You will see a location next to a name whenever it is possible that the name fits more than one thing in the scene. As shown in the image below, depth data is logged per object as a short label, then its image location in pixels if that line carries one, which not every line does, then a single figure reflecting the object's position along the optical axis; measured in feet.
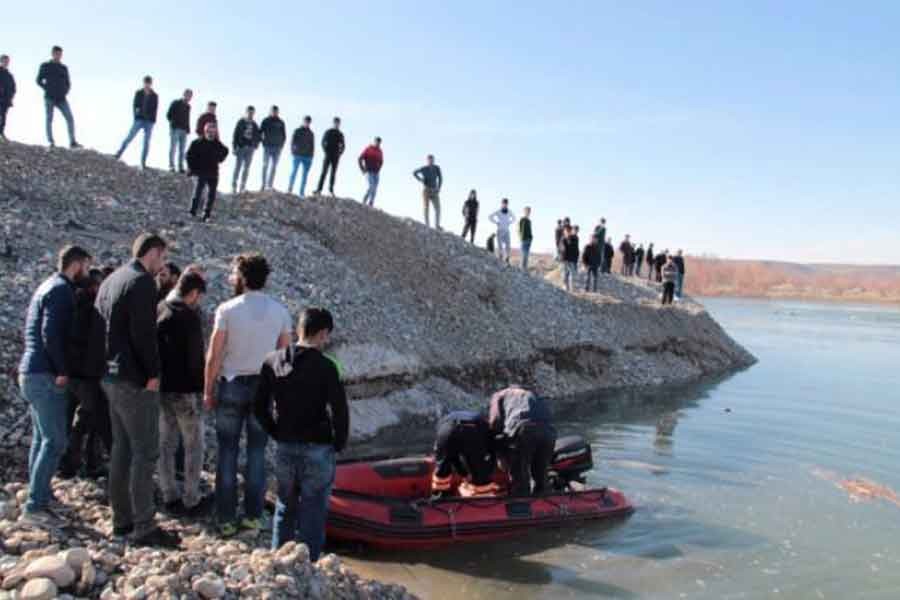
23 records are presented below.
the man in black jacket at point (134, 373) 17.89
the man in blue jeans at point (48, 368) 19.48
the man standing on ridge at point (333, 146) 57.47
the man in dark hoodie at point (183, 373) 20.45
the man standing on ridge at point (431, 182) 66.13
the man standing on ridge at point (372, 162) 61.82
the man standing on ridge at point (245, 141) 54.90
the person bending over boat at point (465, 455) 28.40
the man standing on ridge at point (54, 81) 47.65
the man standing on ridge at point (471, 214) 74.18
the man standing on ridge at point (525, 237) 78.95
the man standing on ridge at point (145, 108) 49.60
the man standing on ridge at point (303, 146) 56.39
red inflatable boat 25.90
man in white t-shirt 20.13
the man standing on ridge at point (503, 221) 75.25
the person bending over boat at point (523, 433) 28.30
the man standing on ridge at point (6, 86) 47.65
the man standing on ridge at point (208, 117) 51.16
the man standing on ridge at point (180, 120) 51.03
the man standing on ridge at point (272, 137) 56.13
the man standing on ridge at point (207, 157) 43.88
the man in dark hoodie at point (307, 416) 18.30
